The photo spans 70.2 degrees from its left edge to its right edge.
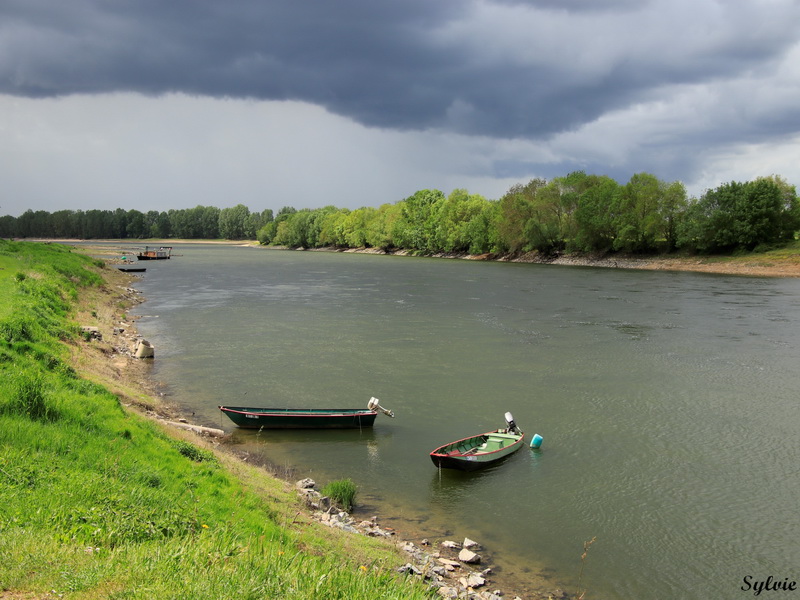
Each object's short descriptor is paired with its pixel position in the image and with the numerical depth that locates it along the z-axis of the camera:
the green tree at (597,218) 107.69
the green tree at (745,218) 90.38
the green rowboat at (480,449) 17.11
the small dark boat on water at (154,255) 125.41
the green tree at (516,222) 120.50
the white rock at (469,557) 12.30
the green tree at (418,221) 157.88
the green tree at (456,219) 144.88
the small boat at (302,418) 20.59
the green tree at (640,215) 101.62
